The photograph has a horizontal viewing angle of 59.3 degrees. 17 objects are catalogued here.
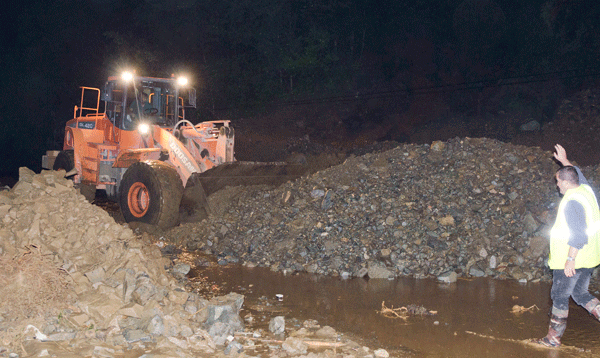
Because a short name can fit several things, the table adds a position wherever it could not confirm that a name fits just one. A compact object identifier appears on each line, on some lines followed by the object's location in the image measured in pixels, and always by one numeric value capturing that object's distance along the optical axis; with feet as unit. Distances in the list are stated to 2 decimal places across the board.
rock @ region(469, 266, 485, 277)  27.07
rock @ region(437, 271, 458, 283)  25.96
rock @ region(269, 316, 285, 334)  18.30
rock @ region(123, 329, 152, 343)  16.03
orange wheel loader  33.86
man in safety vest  16.15
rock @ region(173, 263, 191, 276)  26.35
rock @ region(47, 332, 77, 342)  15.61
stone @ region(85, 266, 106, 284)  18.61
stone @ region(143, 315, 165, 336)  16.43
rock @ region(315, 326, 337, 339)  17.83
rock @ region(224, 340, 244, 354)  16.07
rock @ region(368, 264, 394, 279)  26.73
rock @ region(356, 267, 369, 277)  27.11
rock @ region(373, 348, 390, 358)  16.09
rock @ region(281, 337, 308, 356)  16.25
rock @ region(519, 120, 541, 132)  81.76
